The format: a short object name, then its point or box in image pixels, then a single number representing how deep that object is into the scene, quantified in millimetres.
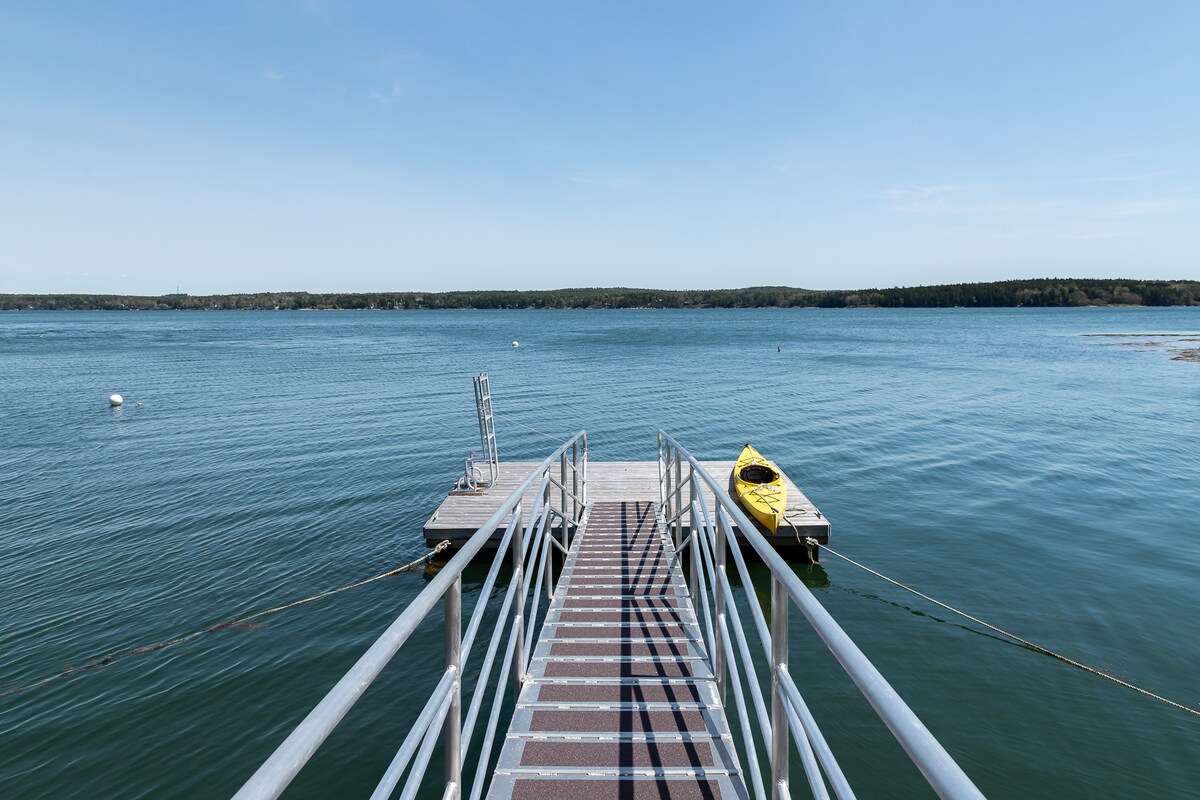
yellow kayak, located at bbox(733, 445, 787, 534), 10945
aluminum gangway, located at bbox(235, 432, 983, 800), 1707
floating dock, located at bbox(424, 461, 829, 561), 11023
